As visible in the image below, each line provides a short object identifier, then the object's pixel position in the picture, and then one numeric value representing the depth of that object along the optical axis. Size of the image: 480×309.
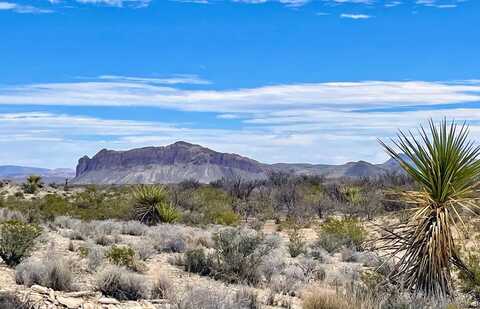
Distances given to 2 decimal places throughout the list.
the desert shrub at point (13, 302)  6.99
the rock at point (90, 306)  8.52
